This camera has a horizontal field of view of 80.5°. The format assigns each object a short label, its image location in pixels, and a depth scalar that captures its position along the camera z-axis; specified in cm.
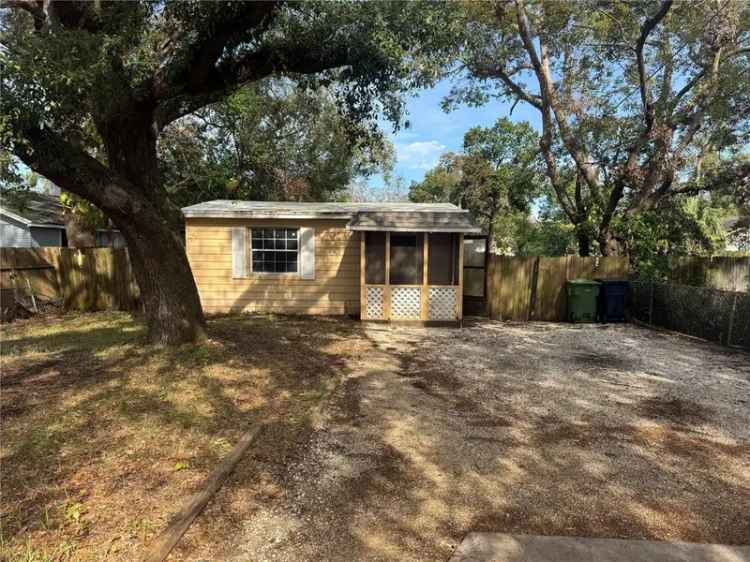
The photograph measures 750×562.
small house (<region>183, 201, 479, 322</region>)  1058
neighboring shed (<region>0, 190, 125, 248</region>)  1658
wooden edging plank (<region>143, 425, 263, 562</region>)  240
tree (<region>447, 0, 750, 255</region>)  1095
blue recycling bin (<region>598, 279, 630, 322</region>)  1069
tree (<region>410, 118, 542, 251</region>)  2145
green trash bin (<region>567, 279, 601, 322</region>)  1080
